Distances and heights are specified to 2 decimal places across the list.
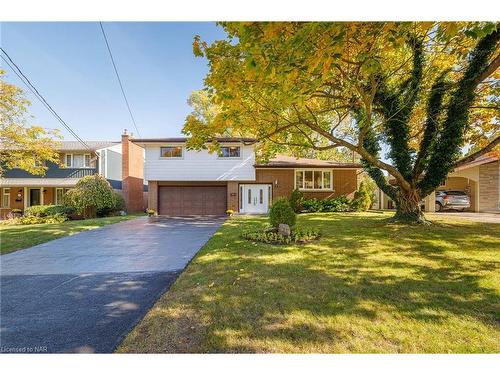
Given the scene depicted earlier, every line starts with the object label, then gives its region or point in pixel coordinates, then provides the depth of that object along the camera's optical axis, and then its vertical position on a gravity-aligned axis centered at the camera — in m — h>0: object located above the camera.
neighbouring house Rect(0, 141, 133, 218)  19.77 +1.26
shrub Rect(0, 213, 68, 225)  14.81 -1.79
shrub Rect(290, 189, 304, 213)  16.06 -0.45
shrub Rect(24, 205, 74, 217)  16.03 -1.27
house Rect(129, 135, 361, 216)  17.44 +1.03
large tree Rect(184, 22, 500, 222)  3.34 +2.53
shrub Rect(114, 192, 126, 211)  17.99 -0.83
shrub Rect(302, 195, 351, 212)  16.53 -0.88
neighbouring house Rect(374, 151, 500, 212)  16.80 +0.67
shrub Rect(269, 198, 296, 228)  7.93 -0.76
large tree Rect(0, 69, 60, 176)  12.69 +3.30
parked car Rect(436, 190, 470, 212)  17.39 -0.54
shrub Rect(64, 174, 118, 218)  16.27 -0.35
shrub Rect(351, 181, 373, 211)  16.66 -0.46
